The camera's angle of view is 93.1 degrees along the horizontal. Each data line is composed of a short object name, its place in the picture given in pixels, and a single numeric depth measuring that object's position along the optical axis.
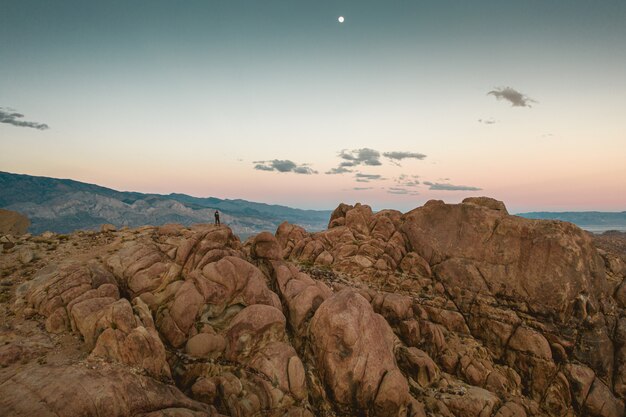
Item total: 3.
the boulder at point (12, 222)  52.19
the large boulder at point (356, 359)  26.66
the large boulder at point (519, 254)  36.06
